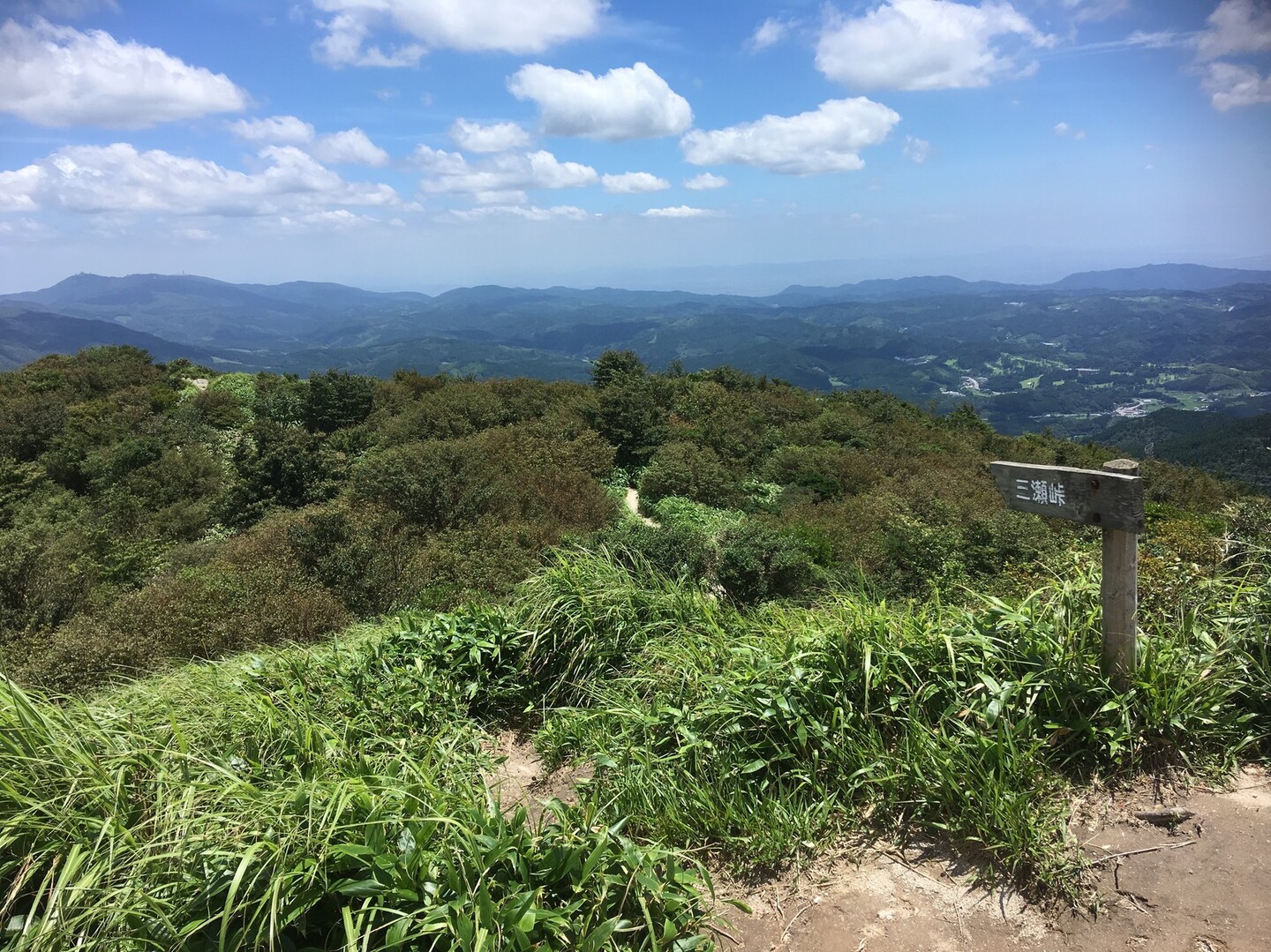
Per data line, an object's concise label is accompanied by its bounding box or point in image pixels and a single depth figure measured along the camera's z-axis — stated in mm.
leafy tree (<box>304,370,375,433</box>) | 27266
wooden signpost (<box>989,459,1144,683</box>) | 2811
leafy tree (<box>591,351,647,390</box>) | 29031
